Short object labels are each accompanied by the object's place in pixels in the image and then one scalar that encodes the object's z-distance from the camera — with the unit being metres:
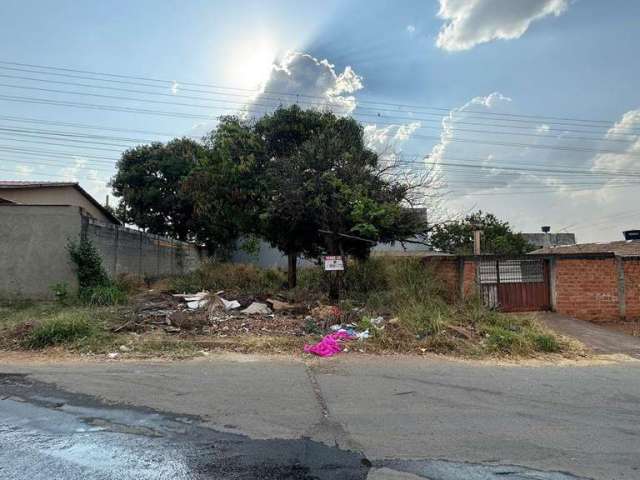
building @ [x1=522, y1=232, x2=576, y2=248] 52.03
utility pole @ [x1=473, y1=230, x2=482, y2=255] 19.19
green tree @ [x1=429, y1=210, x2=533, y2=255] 16.50
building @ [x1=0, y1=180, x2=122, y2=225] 19.34
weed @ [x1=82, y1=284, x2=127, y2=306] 12.00
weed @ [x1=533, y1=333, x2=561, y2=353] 8.46
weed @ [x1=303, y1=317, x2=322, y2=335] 9.24
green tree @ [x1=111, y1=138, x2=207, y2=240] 29.47
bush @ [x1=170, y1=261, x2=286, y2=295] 15.82
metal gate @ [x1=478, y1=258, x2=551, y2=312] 12.54
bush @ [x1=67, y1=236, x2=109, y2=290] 12.59
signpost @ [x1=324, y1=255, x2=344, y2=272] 12.42
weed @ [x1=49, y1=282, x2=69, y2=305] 11.86
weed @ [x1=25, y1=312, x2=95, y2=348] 7.86
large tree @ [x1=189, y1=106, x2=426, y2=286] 12.70
